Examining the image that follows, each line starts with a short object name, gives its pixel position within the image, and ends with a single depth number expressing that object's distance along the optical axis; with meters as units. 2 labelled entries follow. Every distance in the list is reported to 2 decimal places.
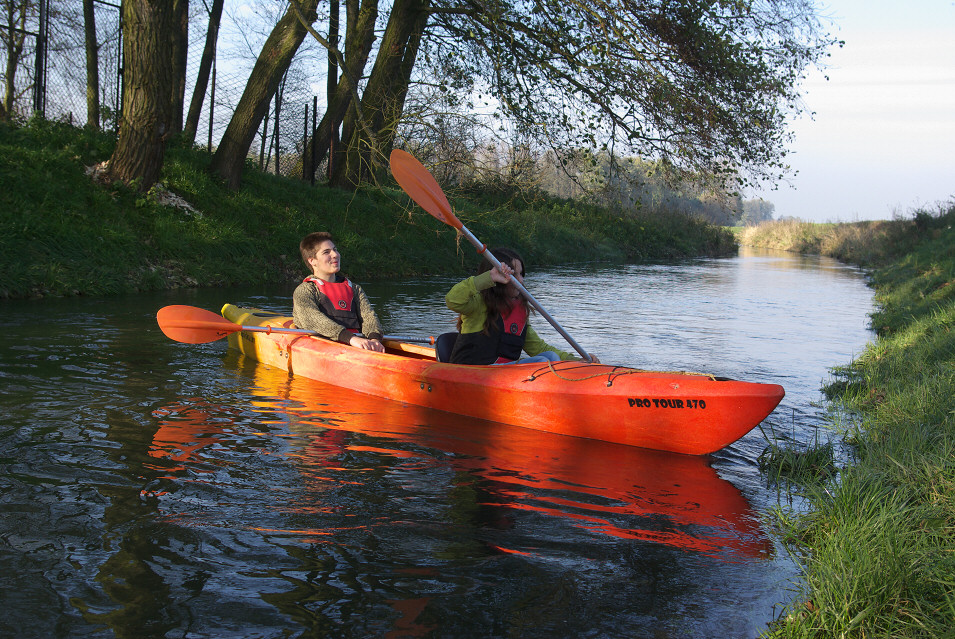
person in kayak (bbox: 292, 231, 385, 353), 5.57
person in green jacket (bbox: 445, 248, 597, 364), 4.49
